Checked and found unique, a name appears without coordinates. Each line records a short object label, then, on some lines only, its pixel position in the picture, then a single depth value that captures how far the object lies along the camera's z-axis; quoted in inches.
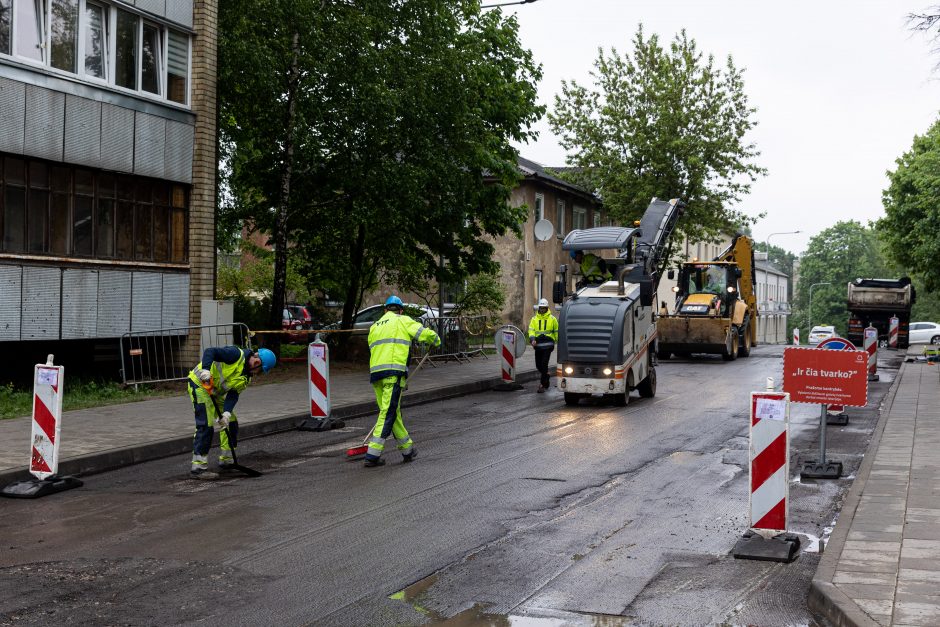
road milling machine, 666.8
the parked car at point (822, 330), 1730.3
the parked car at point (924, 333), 2205.1
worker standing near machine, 793.6
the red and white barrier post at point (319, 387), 553.3
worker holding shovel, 399.2
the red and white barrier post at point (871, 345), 857.5
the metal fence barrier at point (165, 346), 707.4
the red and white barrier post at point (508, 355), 796.6
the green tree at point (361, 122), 786.2
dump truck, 1766.7
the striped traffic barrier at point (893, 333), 1555.1
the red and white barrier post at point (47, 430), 378.6
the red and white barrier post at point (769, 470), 287.1
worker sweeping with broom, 431.8
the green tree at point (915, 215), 1491.1
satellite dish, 1156.3
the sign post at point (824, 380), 413.7
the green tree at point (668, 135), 1779.0
